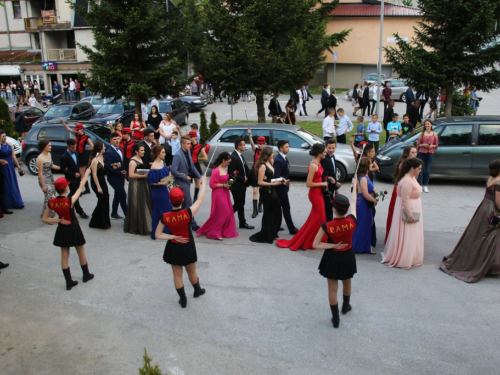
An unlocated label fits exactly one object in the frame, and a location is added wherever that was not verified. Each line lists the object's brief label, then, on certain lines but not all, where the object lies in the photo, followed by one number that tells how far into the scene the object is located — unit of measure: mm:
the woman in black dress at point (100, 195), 9078
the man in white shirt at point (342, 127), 15062
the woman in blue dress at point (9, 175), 10484
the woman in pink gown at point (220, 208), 8578
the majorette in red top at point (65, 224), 6238
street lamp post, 16809
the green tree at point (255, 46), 16016
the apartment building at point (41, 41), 40281
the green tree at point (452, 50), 14898
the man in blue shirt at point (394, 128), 14984
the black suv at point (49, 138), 14523
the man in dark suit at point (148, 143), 10361
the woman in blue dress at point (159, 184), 8242
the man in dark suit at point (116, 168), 9438
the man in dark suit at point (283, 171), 8617
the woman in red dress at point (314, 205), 7844
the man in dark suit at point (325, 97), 22250
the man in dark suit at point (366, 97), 22234
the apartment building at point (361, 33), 37000
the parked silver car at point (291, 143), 12523
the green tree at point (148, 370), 3318
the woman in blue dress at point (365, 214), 7562
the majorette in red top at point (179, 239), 5613
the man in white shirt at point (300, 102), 23125
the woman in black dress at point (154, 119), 15974
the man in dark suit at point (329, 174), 8398
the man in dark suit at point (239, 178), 9180
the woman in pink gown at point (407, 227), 7125
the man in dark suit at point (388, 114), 16547
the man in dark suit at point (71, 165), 9695
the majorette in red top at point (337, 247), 5289
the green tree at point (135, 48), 15836
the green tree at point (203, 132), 17031
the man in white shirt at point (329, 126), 14695
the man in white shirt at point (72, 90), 35656
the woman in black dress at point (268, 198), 8305
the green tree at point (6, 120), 18078
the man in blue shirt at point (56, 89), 37303
